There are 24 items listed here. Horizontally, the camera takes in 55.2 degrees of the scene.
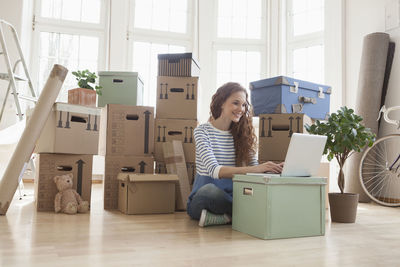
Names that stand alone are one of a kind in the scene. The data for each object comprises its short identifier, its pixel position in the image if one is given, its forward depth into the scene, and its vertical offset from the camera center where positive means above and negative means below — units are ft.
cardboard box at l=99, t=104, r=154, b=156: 9.11 +0.49
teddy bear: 7.97 -1.05
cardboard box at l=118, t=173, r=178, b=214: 8.15 -0.91
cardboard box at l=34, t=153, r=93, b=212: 8.27 -0.53
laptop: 5.77 -0.01
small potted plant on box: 9.05 +1.39
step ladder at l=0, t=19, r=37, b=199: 10.06 +1.89
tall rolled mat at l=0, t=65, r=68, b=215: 7.46 +0.23
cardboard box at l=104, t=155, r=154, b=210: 8.92 -0.43
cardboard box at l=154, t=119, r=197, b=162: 9.61 +0.43
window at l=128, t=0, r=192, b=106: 16.07 +5.00
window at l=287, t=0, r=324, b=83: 15.17 +4.67
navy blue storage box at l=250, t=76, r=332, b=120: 8.52 +1.32
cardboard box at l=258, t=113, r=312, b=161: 8.31 +0.48
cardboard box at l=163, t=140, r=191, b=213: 9.26 -0.30
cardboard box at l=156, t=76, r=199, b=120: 9.74 +1.38
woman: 6.88 +0.00
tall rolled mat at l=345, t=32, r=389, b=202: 11.63 +2.12
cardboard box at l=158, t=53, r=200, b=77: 9.77 +2.22
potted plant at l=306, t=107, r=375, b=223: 7.66 +0.34
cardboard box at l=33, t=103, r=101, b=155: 8.32 +0.42
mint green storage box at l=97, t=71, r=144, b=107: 9.77 +1.60
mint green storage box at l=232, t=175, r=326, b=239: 5.74 -0.82
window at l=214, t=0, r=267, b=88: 16.63 +4.84
